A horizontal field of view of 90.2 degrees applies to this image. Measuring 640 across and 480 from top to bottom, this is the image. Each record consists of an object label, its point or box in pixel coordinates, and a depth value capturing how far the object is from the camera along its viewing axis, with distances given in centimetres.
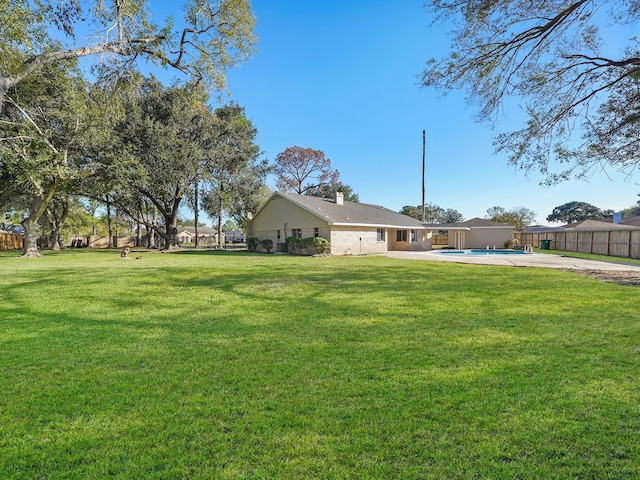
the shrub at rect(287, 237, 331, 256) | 2111
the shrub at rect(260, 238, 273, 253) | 2553
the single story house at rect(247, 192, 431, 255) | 2248
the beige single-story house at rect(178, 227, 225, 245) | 7275
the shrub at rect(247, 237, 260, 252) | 2683
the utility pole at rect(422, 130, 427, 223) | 3391
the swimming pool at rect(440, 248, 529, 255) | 2637
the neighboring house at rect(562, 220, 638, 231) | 2856
